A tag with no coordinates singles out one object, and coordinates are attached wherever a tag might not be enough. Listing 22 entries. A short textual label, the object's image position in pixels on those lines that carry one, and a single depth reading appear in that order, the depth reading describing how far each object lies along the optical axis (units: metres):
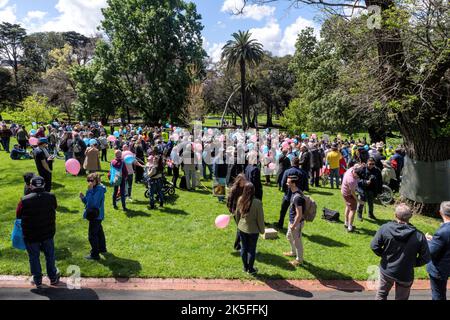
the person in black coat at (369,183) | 9.80
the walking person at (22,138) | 18.94
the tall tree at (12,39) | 64.75
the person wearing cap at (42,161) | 9.88
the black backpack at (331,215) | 9.87
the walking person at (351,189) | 8.58
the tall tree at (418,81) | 9.56
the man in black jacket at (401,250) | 4.64
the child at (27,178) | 6.93
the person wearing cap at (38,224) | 5.78
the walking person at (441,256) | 4.73
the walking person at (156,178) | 10.06
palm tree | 43.84
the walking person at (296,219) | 6.70
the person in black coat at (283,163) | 12.20
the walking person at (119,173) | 9.75
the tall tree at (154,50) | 38.41
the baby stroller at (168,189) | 11.90
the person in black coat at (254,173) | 7.98
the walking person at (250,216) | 6.26
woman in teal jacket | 6.84
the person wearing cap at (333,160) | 13.51
